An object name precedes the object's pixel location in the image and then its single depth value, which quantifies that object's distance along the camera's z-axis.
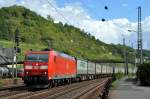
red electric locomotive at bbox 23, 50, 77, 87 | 23.79
